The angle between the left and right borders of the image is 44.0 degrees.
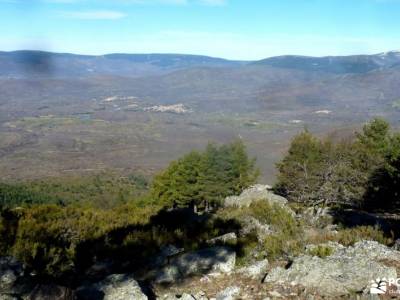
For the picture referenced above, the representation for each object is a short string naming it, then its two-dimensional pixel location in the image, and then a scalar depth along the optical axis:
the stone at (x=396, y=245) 8.73
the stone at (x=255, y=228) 10.54
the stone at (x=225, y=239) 9.40
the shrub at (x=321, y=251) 8.02
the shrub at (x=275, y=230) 8.62
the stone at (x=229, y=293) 6.79
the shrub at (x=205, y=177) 35.28
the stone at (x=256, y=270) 7.62
